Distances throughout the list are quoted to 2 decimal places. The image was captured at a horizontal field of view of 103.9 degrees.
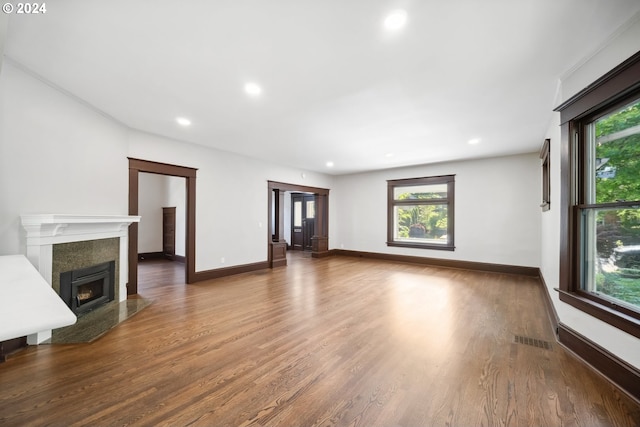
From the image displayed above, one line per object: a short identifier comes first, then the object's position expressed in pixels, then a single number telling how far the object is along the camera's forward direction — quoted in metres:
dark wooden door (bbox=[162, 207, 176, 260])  7.33
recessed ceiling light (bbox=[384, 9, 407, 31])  1.70
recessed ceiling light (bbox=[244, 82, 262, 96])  2.67
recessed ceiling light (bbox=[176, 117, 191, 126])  3.67
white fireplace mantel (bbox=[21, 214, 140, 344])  2.50
